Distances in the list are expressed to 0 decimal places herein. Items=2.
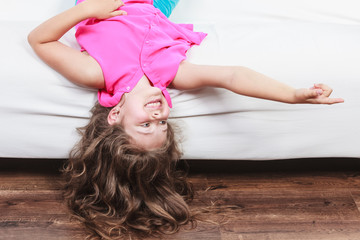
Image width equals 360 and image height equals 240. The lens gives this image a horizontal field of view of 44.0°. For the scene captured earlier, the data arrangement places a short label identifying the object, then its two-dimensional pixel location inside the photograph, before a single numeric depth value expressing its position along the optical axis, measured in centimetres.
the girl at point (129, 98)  123
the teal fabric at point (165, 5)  150
